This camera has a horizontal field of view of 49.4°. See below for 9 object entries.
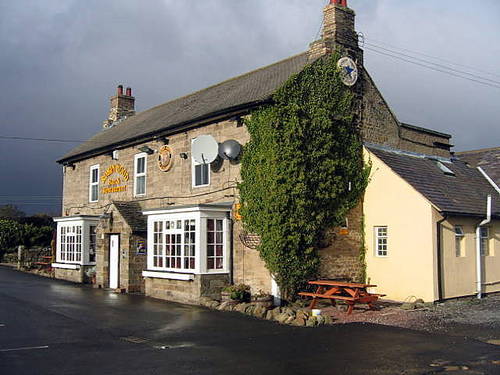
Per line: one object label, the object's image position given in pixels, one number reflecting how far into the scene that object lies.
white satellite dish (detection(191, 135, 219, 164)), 17.45
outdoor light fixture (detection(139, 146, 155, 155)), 21.35
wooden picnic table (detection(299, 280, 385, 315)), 14.14
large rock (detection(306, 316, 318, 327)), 12.82
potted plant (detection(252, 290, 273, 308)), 14.80
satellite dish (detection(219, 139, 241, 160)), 16.72
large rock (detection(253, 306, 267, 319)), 14.09
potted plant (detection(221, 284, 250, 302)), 15.53
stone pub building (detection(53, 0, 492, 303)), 16.91
